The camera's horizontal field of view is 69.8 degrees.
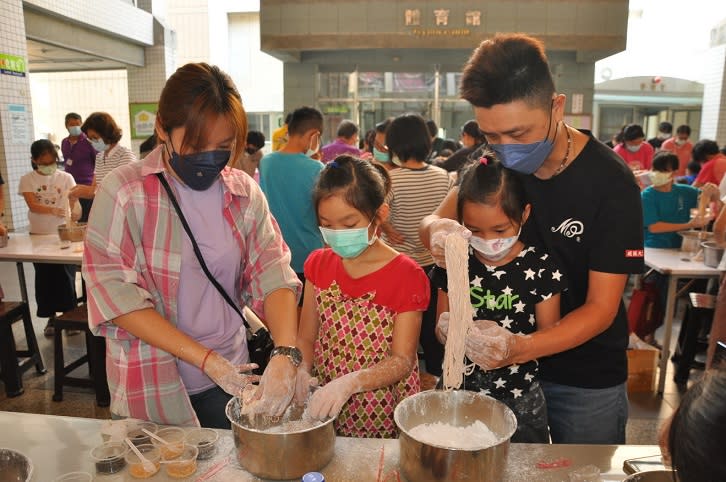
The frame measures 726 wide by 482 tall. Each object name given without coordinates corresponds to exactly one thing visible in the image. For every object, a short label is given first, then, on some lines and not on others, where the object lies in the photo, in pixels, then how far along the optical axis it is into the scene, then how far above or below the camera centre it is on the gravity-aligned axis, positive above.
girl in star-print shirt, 1.58 -0.41
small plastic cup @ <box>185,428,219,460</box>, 1.35 -0.79
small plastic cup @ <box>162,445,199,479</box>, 1.27 -0.78
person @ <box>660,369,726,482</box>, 0.69 -0.38
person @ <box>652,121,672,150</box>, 9.36 +0.24
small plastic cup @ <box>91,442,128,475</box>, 1.30 -0.78
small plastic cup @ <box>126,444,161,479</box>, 1.27 -0.78
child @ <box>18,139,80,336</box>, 4.55 -0.62
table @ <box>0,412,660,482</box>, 1.28 -0.80
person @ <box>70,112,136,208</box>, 4.58 +0.00
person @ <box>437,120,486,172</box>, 5.16 +0.00
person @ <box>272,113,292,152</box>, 5.91 +0.10
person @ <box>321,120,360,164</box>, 6.25 +0.06
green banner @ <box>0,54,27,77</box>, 7.46 +1.15
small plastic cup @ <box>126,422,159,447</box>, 1.37 -0.77
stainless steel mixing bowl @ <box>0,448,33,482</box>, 1.23 -0.76
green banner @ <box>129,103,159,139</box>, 10.38 +0.56
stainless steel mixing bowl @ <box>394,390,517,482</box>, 1.09 -0.68
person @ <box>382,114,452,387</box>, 3.63 -0.28
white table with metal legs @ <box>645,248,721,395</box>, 3.66 -0.85
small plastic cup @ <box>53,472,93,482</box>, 1.24 -0.78
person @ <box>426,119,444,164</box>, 8.19 +0.02
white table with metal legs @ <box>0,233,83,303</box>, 3.72 -0.79
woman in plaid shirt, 1.44 -0.37
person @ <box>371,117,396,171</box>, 5.52 +0.02
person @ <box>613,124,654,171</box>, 7.26 +0.00
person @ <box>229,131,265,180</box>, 6.61 -0.08
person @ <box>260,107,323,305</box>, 3.71 -0.27
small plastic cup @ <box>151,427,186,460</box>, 1.32 -0.77
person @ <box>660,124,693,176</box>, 8.27 +0.06
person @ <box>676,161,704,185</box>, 6.75 -0.29
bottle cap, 1.13 -0.71
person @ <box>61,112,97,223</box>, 6.46 -0.20
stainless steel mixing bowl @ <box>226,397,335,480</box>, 1.19 -0.70
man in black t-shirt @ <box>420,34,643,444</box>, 1.42 -0.23
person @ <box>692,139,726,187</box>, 6.21 -0.15
